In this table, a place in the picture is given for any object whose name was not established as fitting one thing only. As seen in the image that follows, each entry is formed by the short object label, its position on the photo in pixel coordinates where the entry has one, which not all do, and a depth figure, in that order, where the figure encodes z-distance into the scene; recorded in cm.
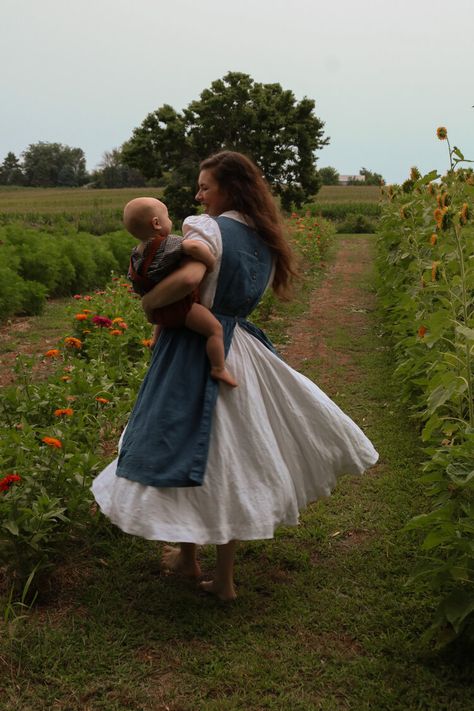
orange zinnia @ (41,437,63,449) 292
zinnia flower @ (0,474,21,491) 272
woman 269
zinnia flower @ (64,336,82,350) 442
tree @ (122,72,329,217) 3189
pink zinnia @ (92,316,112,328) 477
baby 268
